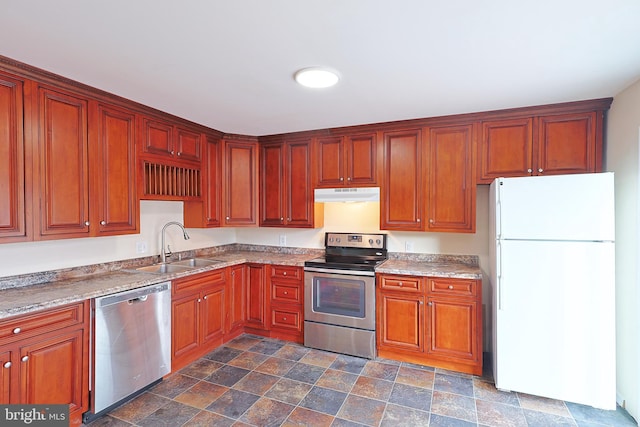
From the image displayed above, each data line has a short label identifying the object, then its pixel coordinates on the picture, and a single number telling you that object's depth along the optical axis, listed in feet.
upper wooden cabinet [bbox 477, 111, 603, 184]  8.70
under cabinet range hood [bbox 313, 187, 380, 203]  11.01
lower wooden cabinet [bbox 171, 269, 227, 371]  9.25
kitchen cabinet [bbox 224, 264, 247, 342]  11.41
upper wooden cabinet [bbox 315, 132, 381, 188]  11.13
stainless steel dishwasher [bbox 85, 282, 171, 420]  7.15
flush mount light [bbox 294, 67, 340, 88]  6.73
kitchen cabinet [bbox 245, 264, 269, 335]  11.88
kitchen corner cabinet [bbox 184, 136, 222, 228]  11.57
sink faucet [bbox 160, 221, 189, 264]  10.64
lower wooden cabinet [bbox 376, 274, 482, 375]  9.17
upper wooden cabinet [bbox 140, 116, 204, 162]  9.34
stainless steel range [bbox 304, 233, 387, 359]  10.19
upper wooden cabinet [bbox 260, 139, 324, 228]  12.16
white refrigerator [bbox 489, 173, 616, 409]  7.29
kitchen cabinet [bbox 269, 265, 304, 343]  11.38
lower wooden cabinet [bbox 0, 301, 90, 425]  5.82
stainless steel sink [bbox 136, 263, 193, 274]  9.96
